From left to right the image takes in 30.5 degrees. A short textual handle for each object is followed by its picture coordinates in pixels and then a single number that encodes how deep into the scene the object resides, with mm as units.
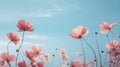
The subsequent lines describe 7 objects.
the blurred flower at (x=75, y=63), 2111
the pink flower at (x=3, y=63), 2355
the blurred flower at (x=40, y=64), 2111
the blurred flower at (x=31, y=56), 2169
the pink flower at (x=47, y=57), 2743
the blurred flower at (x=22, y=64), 1918
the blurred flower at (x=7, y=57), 2314
